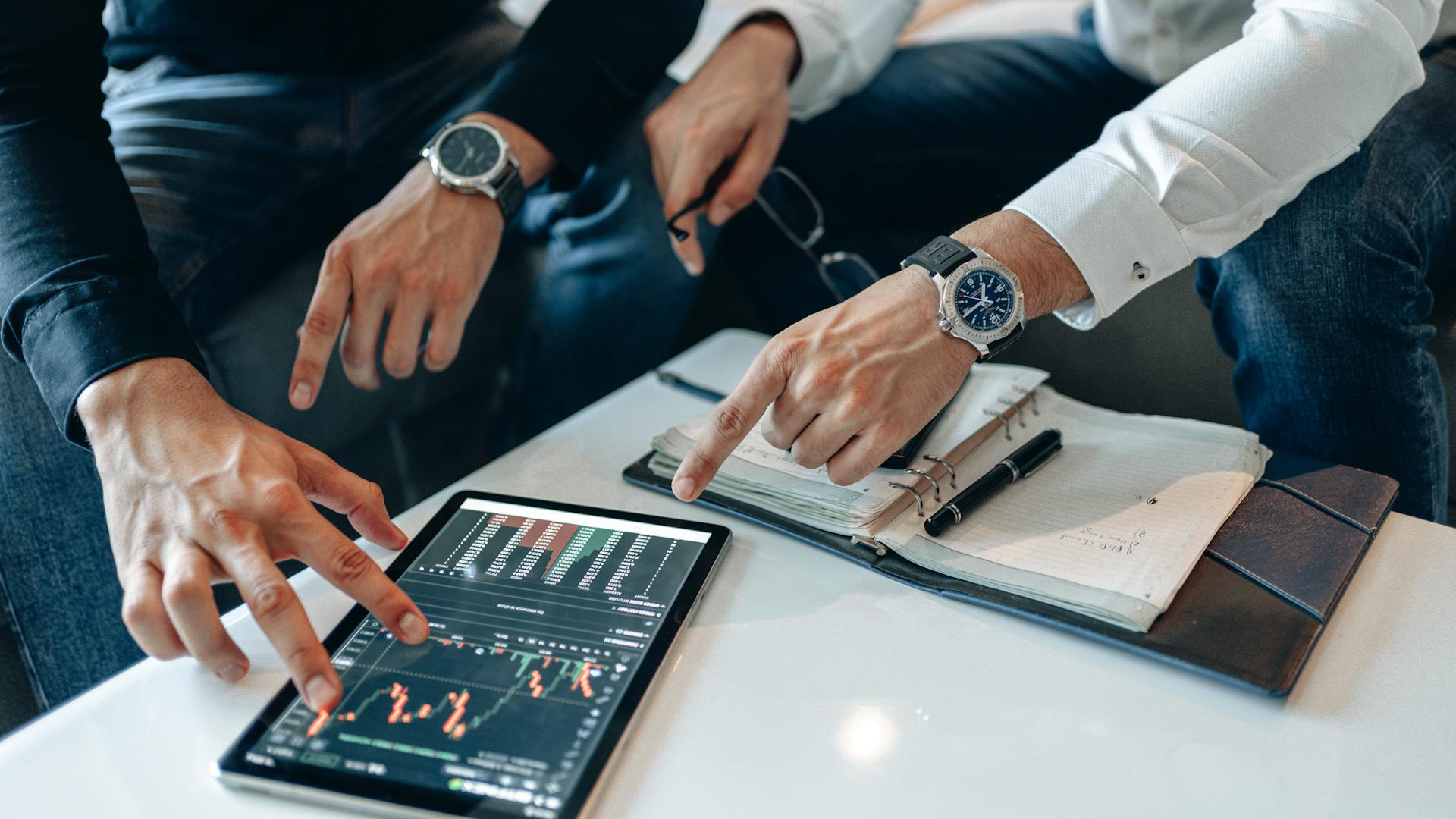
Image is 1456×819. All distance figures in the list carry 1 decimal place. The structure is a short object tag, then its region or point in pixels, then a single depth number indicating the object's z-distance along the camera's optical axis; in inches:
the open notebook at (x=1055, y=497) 24.5
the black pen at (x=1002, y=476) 26.8
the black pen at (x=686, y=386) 37.8
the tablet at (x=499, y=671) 20.0
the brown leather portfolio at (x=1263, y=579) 22.2
